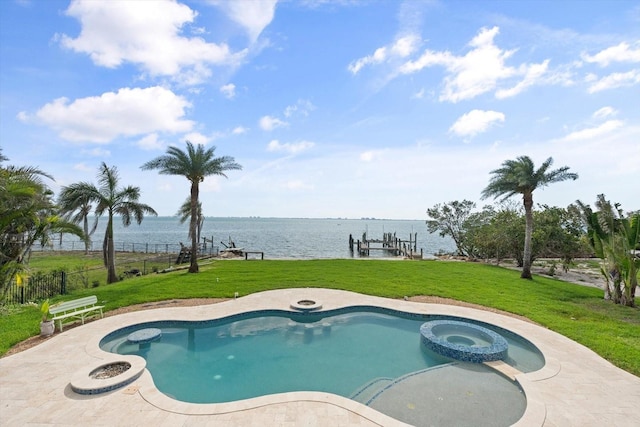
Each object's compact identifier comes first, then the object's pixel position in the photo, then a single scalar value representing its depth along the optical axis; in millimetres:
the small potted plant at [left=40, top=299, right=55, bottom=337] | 8906
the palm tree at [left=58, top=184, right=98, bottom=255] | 15992
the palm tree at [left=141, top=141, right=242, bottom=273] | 18422
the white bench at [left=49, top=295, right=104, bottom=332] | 9258
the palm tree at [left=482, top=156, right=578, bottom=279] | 17953
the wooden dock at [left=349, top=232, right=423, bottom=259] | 46156
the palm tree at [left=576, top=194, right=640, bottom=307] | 12164
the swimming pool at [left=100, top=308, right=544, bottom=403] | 7051
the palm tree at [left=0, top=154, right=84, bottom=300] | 8375
